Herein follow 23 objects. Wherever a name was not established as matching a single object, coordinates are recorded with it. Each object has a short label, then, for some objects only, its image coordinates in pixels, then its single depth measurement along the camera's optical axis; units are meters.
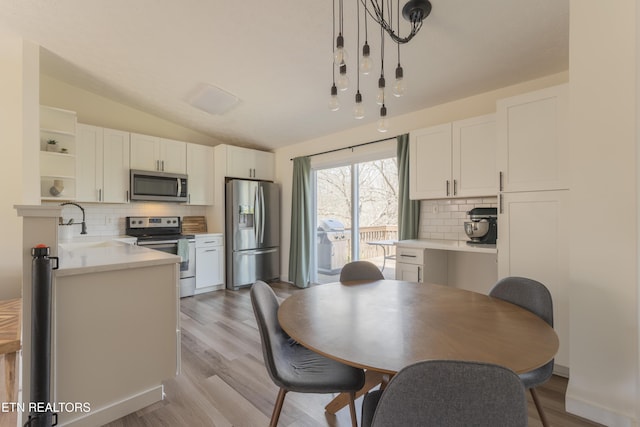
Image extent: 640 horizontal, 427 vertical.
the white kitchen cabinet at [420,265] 2.90
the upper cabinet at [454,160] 2.71
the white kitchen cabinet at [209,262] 4.37
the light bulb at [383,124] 1.92
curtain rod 3.74
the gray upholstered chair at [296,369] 1.32
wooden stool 1.32
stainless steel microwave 4.02
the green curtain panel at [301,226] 4.66
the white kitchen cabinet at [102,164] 3.68
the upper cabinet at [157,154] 4.10
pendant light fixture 1.63
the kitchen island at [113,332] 1.60
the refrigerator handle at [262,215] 4.82
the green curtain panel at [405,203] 3.38
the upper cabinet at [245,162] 4.70
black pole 1.42
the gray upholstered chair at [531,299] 1.39
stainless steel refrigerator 4.57
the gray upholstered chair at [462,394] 0.70
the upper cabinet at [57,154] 3.40
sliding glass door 4.02
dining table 1.01
